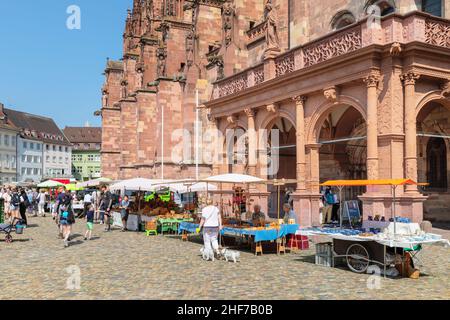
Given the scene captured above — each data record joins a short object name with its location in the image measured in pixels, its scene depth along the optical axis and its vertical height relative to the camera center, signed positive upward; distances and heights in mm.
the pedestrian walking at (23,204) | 21634 -891
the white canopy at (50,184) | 31562 +42
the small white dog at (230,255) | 11758 -1698
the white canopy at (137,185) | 20984 -14
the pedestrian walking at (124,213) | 21172 -1233
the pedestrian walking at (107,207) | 20948 -1026
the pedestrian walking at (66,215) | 15359 -954
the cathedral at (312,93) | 14820 +3562
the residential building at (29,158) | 85875 +4913
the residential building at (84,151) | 115625 +7931
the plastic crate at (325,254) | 10938 -1561
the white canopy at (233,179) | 14988 +176
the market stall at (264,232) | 13214 -1319
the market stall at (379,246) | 9680 -1282
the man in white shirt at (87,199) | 25973 -761
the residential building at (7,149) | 79250 +5815
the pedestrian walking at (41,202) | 32031 -1142
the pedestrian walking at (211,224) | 12414 -1012
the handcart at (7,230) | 16281 -1508
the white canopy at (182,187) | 20219 -96
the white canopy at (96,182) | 28292 +155
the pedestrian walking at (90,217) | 16797 -1102
